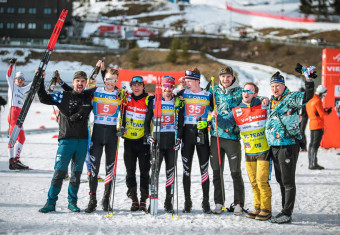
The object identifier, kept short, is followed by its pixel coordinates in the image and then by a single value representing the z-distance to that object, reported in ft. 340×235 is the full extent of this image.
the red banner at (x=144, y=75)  81.20
